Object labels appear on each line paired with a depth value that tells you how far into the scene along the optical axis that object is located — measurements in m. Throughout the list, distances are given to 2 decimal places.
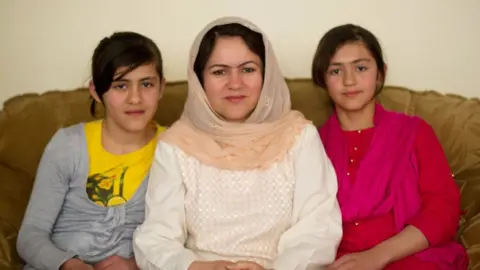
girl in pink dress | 1.63
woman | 1.56
